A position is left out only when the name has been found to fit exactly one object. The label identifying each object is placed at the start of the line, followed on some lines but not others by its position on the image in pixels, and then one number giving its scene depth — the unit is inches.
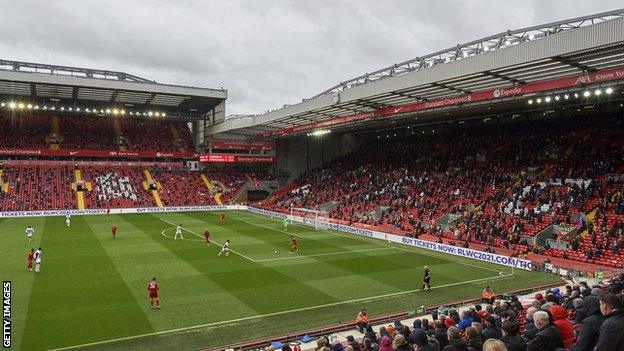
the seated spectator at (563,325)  269.0
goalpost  1881.3
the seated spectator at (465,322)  444.1
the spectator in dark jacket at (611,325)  192.4
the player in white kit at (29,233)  1365.8
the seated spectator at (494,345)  159.6
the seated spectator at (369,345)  435.6
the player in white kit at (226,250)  1196.7
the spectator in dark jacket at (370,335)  482.5
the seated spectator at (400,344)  261.3
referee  881.2
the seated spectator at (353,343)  412.5
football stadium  681.6
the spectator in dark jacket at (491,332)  329.1
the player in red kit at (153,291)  739.4
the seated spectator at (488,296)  742.6
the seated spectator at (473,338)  256.7
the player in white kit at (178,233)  1445.6
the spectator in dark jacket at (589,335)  226.2
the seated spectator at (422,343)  262.6
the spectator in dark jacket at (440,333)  345.4
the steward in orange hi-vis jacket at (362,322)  643.5
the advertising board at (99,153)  2460.6
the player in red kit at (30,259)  986.2
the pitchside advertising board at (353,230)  1134.4
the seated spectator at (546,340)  226.7
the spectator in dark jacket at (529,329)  282.3
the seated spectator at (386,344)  357.1
